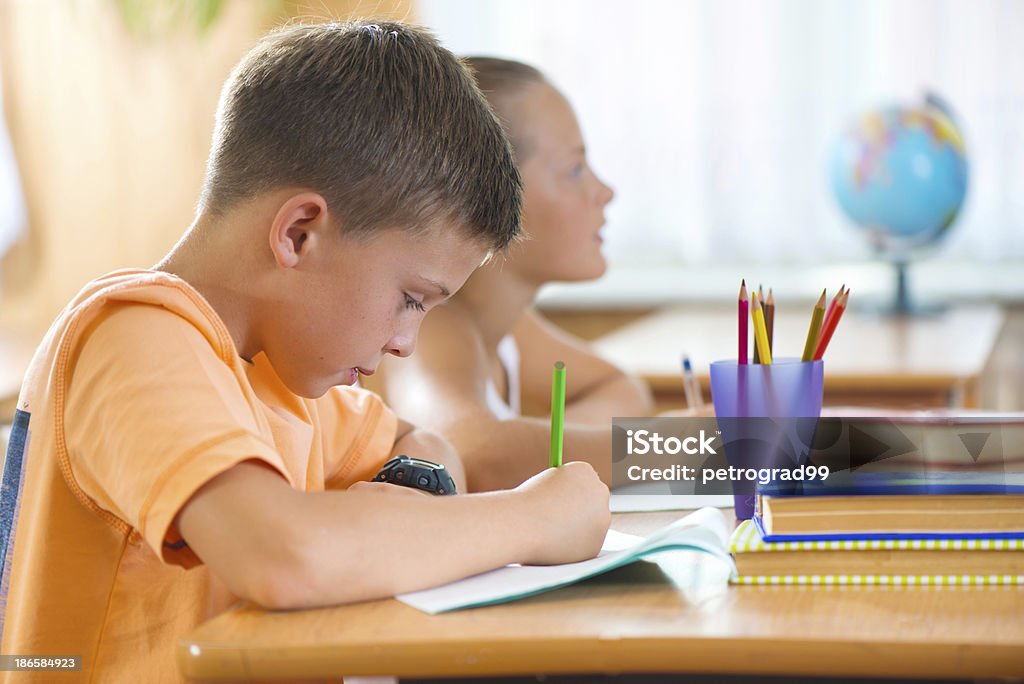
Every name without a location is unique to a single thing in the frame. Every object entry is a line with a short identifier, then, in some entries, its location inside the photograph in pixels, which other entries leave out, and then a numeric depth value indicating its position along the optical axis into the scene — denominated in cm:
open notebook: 147
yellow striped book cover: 151
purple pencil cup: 168
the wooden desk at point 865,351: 255
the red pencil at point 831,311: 171
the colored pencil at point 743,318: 169
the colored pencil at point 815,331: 168
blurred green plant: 383
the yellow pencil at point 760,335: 169
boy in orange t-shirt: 146
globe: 338
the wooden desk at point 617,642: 140
